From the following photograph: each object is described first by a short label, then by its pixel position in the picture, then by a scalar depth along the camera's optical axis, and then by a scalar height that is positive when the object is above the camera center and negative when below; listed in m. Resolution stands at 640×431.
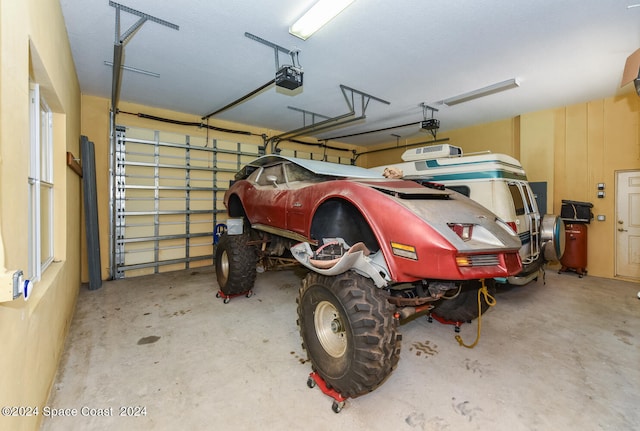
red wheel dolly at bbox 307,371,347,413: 2.10 -1.48
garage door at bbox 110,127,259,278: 5.80 +0.35
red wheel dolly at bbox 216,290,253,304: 4.34 -1.39
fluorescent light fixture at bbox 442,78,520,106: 4.81 +2.35
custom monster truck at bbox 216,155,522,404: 1.97 -0.36
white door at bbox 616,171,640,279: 5.60 -0.25
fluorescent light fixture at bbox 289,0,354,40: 2.74 +2.17
